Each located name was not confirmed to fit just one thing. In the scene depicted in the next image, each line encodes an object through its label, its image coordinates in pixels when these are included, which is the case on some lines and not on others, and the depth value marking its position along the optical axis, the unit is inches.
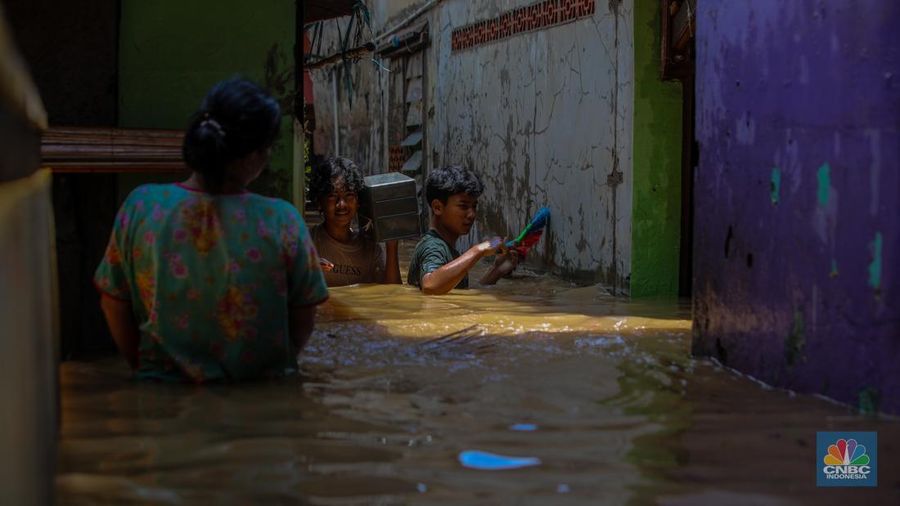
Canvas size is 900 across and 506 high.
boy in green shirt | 255.1
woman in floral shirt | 132.5
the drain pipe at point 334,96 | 765.9
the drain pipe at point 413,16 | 494.2
